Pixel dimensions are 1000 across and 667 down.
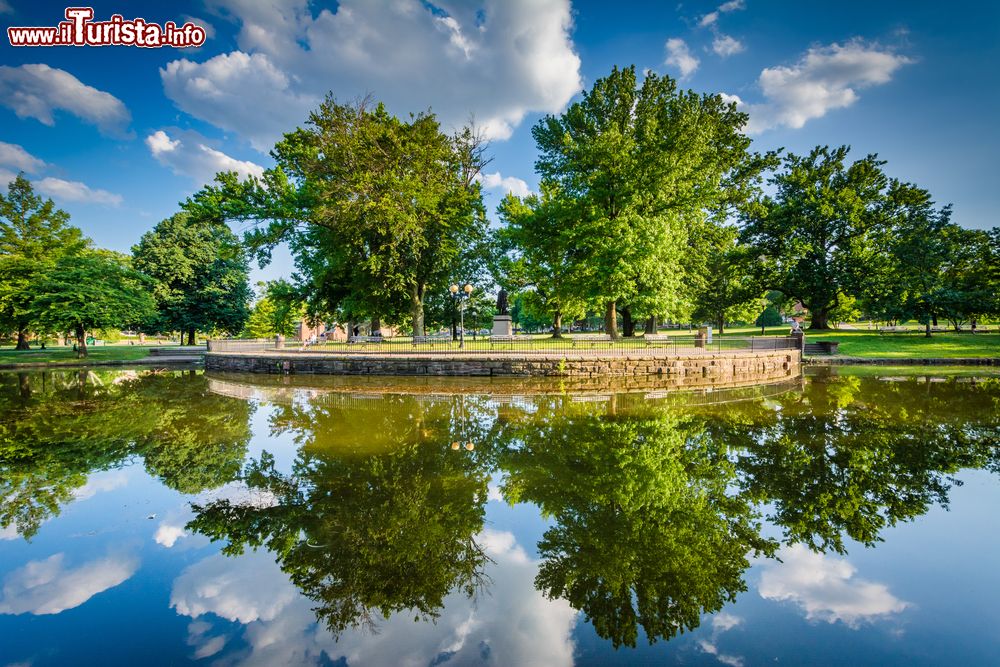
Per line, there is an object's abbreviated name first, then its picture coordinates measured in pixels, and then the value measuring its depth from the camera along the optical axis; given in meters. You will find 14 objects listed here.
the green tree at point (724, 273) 33.19
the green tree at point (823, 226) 32.94
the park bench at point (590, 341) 22.94
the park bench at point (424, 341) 27.24
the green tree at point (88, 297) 26.78
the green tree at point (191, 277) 41.34
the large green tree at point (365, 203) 26.94
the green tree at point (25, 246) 28.42
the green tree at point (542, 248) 26.22
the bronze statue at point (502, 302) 32.31
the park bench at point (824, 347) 27.33
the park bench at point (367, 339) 28.30
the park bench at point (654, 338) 26.79
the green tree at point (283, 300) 31.67
